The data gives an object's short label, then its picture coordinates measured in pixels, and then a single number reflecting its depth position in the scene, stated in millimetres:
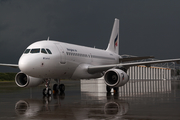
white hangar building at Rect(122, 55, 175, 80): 74875
